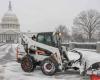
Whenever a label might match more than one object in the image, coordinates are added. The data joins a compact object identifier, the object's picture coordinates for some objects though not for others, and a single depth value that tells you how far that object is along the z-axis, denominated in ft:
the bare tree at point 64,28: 262.97
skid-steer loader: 30.35
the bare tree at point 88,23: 184.91
